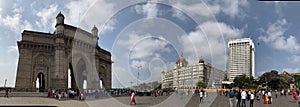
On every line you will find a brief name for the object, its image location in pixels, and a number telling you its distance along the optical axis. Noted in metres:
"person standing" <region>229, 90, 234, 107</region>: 15.44
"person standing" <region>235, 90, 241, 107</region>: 15.38
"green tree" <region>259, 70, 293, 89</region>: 78.94
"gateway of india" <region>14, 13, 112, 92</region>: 43.15
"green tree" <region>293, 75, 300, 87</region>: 87.06
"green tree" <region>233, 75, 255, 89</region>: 83.46
